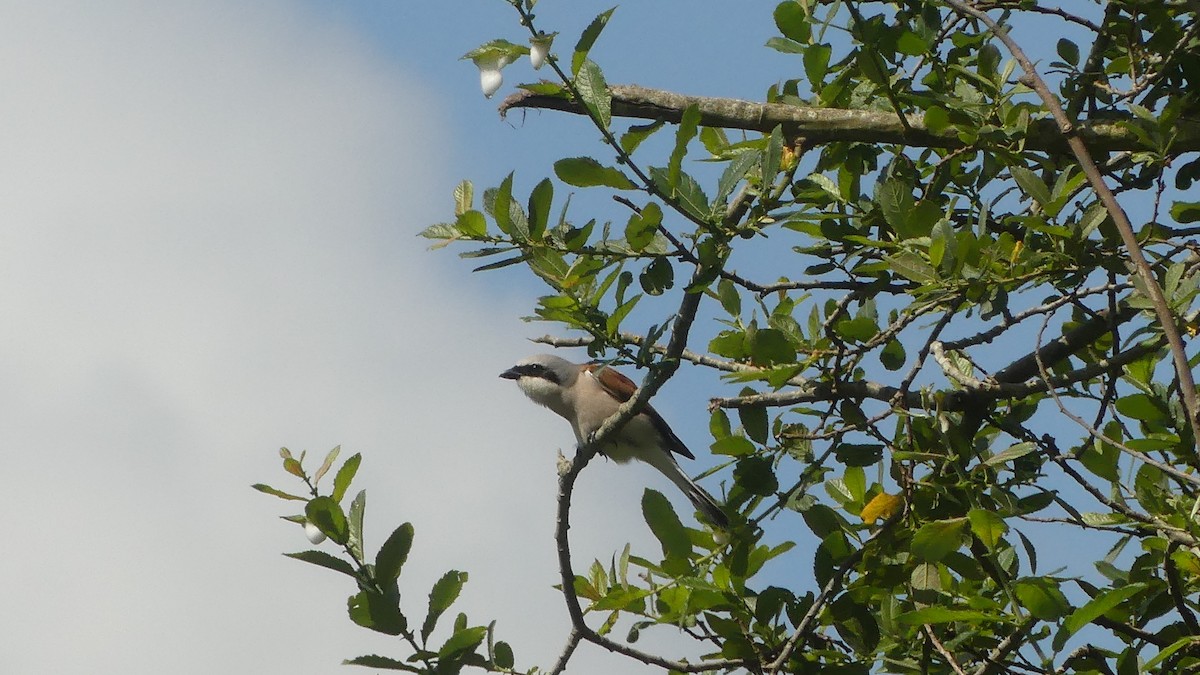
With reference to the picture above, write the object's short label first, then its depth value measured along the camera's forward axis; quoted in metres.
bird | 16.05
